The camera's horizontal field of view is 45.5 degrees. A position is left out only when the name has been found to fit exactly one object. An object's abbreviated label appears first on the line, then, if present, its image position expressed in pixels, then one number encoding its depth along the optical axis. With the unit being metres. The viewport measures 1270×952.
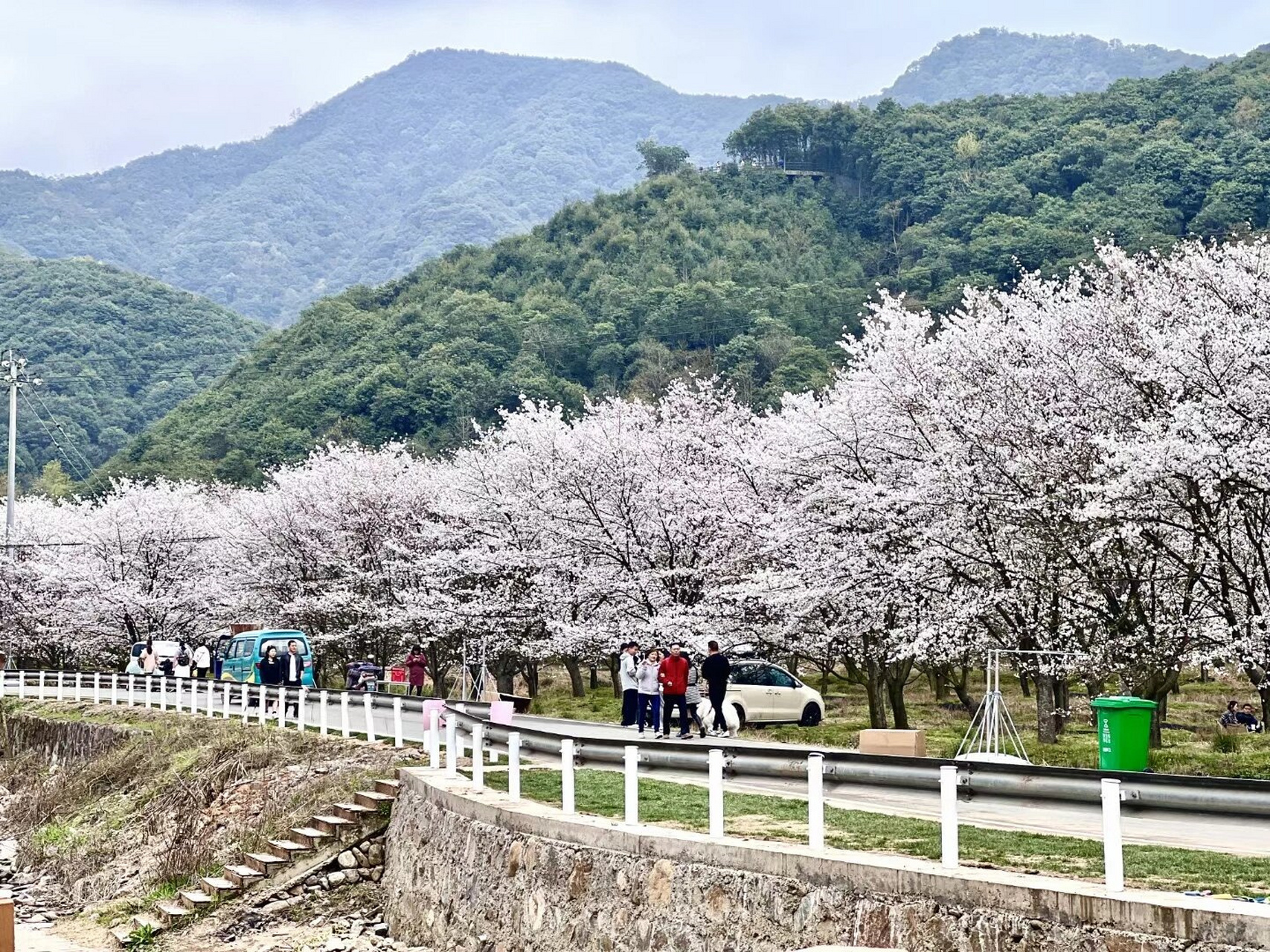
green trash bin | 17.91
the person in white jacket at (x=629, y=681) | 26.62
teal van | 42.41
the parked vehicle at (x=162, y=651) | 52.43
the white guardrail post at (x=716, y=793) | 12.94
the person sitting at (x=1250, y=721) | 32.31
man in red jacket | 23.56
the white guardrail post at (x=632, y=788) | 14.20
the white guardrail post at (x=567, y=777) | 15.50
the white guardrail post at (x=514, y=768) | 16.75
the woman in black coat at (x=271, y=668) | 36.97
